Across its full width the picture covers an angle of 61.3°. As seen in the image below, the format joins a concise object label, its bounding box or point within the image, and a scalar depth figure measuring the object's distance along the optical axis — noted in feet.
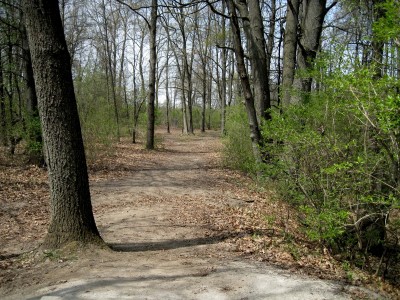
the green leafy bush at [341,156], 14.23
